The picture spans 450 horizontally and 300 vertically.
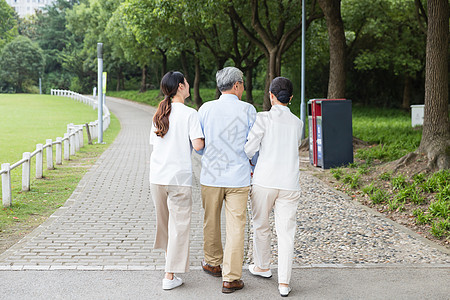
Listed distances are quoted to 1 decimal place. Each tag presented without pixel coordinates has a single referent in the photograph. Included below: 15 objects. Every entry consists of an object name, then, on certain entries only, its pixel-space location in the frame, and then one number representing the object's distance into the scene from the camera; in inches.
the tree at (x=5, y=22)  2340.9
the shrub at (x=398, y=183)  350.9
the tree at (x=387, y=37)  1199.8
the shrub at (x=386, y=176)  380.0
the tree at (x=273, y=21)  781.9
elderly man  177.8
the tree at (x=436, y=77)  396.2
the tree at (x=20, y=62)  2738.7
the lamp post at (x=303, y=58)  652.1
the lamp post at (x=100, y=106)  724.0
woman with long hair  180.9
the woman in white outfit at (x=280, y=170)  177.9
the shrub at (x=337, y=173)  427.1
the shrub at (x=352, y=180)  384.2
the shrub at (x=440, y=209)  285.6
